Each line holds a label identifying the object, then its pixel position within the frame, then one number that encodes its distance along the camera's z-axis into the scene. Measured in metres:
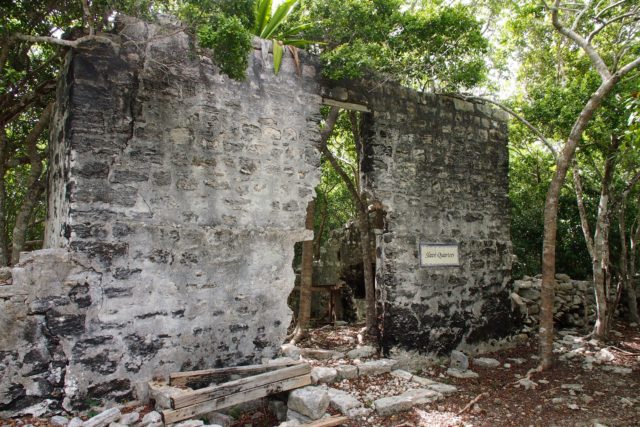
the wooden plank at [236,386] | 3.80
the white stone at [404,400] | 4.57
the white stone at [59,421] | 3.74
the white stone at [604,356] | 6.73
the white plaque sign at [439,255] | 6.38
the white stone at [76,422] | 3.61
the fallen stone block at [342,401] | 4.42
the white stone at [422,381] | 5.38
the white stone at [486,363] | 6.38
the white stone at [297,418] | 4.08
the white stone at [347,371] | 5.33
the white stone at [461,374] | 5.93
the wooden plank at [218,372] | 4.33
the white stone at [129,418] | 3.72
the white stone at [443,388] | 5.15
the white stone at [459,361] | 6.19
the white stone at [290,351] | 5.20
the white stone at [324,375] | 5.10
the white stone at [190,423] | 3.62
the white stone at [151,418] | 3.68
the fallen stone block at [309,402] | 4.11
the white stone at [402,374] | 5.48
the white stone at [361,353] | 6.16
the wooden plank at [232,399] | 3.72
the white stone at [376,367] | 5.47
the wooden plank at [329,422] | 3.96
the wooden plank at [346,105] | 5.97
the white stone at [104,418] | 3.59
